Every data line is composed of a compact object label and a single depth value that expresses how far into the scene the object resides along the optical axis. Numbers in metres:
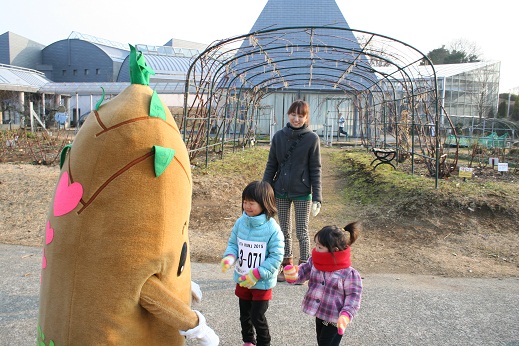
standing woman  3.74
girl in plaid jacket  2.25
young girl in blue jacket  2.53
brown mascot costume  1.66
